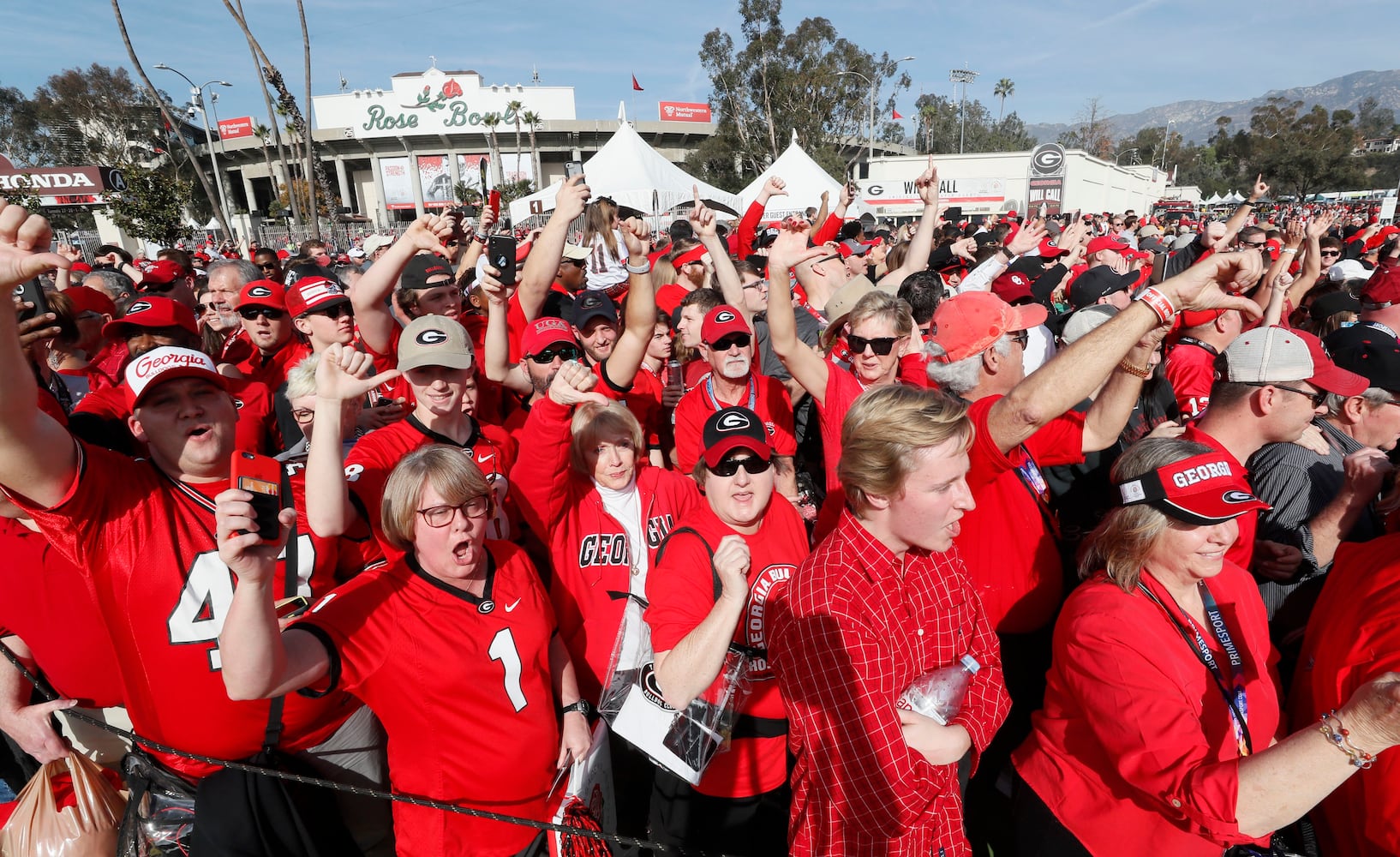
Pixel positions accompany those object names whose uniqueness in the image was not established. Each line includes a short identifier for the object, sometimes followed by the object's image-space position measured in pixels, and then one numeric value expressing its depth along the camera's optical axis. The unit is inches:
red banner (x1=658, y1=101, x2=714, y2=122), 2367.1
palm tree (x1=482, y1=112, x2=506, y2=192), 2111.6
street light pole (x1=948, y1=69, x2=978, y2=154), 2731.3
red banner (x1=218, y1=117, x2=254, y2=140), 2462.8
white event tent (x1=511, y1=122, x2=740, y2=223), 797.2
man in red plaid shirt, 70.6
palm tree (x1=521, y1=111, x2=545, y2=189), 2146.9
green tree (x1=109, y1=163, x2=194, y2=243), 677.9
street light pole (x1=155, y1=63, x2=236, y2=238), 1236.7
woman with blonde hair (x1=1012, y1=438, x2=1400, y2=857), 65.2
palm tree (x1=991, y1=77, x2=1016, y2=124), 3799.2
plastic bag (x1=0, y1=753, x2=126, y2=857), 92.7
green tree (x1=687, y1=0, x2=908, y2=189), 1792.6
